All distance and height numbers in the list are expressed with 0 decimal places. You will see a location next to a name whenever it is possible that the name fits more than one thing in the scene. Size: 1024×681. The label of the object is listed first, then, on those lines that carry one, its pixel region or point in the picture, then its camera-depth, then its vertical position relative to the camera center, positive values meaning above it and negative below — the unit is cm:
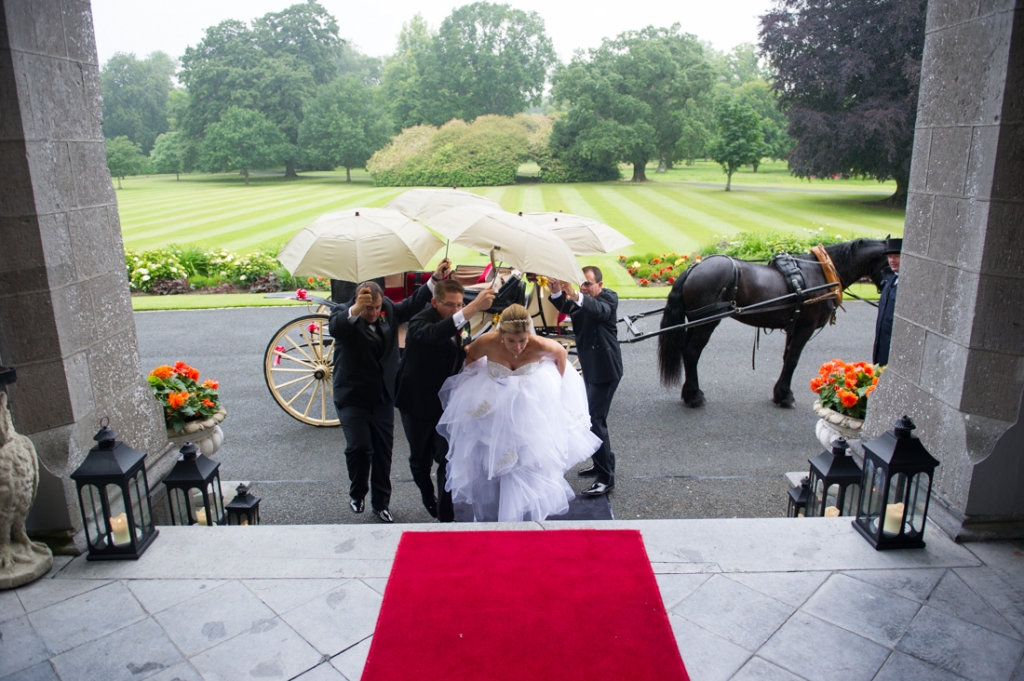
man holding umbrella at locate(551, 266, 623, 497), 545 -149
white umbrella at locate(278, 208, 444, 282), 545 -65
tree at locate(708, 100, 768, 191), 2775 +76
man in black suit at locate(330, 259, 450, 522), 498 -152
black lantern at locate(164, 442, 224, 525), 432 -190
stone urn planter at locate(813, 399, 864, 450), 505 -191
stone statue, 328 -155
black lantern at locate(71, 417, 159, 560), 347 -173
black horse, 745 -150
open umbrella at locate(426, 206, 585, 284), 459 -52
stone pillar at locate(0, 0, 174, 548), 353 -37
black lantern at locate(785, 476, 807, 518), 476 -227
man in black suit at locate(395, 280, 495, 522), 462 -136
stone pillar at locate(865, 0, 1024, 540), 357 -57
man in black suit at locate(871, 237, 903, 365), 695 -158
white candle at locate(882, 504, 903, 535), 373 -187
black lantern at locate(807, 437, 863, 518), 433 -195
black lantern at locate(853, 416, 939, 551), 357 -171
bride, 458 -169
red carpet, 288 -199
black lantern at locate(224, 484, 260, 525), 450 -211
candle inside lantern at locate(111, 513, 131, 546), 377 -188
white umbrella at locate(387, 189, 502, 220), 607 -34
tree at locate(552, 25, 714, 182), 2995 +279
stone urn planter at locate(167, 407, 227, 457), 512 -190
